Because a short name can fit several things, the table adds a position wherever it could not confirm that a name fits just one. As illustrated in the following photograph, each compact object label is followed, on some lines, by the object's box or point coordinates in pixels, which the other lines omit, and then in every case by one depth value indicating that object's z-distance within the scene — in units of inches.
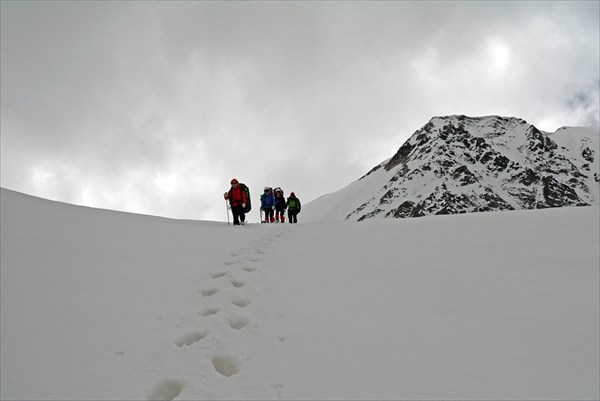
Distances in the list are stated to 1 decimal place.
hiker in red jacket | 523.2
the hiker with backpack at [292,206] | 729.4
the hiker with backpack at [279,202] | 721.6
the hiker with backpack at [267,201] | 663.8
